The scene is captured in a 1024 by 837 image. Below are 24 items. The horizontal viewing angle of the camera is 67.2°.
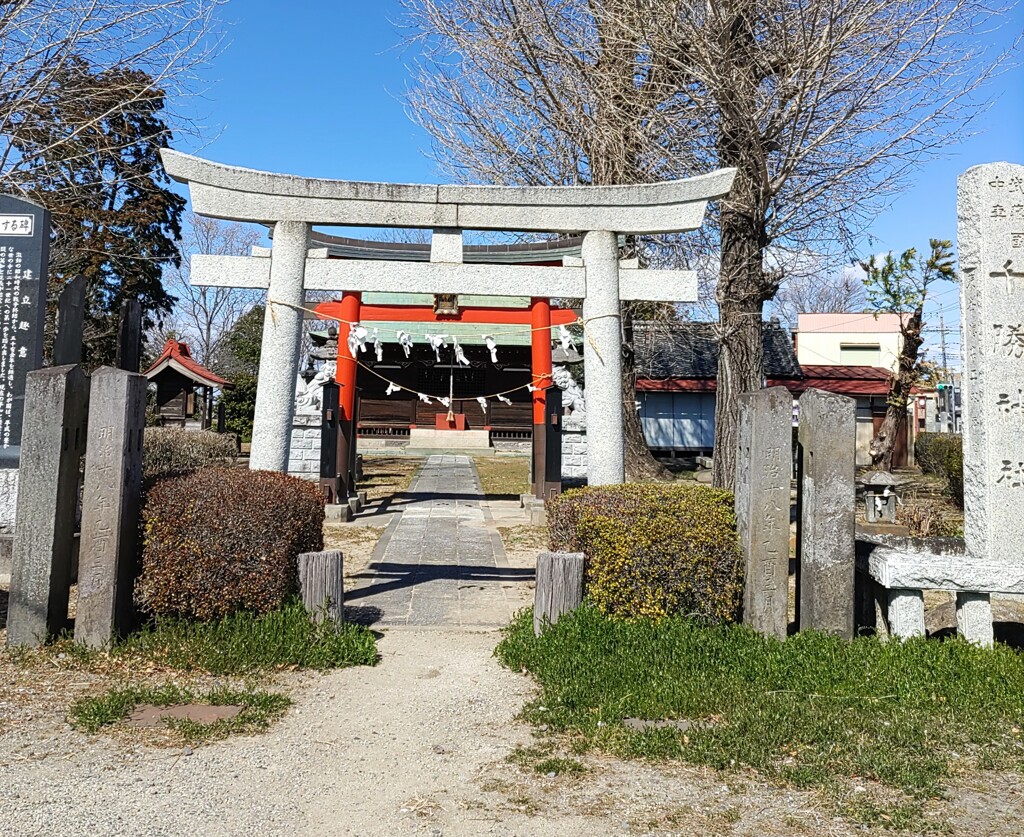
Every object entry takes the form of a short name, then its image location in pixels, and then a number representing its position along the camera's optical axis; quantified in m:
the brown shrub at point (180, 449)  14.00
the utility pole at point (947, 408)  35.41
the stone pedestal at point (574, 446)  18.45
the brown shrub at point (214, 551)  4.95
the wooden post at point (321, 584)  5.19
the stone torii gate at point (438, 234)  6.77
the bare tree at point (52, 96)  9.30
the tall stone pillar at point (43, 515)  4.98
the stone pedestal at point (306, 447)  16.61
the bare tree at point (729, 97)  9.66
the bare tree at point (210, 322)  37.19
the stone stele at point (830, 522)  5.11
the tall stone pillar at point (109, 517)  4.91
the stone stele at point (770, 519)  5.10
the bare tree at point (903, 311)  15.80
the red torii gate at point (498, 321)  13.14
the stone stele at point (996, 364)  5.02
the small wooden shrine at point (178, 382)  20.56
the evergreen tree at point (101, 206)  10.38
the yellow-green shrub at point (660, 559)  5.06
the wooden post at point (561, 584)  5.18
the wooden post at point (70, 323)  8.06
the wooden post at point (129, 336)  8.48
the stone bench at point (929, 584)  4.90
